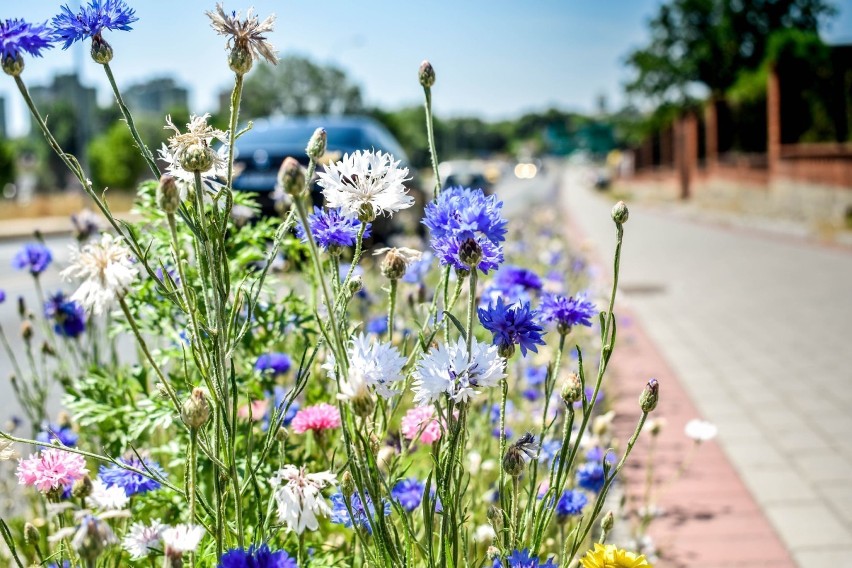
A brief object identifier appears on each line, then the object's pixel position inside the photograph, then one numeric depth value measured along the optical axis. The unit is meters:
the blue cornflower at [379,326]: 1.23
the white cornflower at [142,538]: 0.60
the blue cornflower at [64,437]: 0.91
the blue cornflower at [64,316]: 1.08
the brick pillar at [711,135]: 21.01
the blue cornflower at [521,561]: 0.60
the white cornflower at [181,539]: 0.52
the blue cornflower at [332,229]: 0.65
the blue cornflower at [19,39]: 0.57
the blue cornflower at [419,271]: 1.11
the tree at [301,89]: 55.54
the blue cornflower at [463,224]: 0.58
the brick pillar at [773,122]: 15.91
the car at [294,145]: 6.00
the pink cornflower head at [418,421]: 0.73
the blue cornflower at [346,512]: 0.69
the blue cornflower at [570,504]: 0.81
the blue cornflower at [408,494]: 0.79
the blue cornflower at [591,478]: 0.94
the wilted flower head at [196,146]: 0.57
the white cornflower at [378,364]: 0.59
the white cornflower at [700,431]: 1.01
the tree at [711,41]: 35.69
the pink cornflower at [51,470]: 0.64
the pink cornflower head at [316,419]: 0.76
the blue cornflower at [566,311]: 0.68
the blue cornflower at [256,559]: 0.55
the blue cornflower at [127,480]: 0.71
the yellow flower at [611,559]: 0.59
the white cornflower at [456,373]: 0.58
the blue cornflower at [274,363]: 0.86
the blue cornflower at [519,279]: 0.86
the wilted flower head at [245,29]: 0.60
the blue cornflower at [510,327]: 0.63
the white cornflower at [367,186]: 0.60
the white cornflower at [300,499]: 0.59
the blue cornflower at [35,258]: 1.14
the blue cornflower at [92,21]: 0.61
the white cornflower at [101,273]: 0.58
